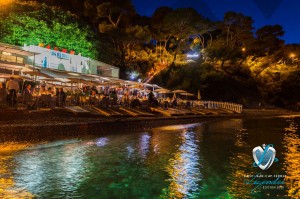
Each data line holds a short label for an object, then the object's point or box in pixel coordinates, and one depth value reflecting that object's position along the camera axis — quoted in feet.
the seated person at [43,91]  37.23
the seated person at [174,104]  53.46
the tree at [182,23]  82.36
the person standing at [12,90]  29.68
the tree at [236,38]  84.46
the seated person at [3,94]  29.38
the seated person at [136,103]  44.81
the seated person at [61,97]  36.99
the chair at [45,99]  32.66
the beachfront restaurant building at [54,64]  45.23
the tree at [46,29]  57.41
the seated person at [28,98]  30.45
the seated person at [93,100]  42.65
